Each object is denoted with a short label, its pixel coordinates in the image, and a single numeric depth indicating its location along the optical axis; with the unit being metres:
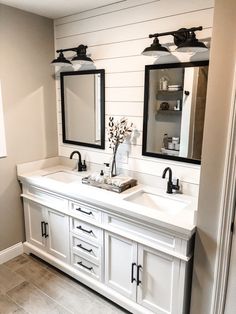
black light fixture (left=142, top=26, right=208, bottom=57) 1.73
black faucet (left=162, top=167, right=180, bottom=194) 2.13
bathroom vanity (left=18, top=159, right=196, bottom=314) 1.71
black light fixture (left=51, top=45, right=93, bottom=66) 2.41
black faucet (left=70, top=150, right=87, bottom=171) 2.76
